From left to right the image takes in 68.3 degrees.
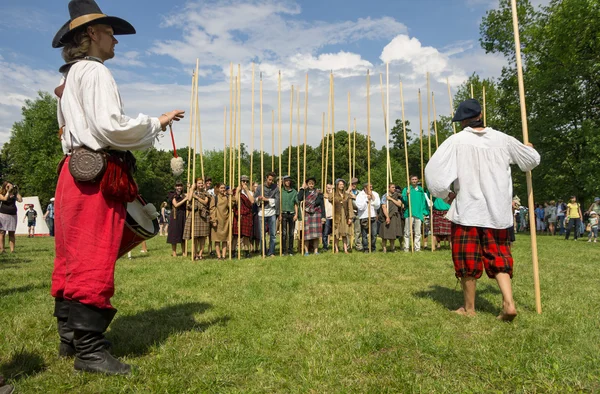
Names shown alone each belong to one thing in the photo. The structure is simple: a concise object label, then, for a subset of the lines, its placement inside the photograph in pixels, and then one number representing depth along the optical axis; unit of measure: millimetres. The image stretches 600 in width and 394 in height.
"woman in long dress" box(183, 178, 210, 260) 10211
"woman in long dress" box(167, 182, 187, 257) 10805
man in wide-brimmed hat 2770
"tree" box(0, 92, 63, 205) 37562
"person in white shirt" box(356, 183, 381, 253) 11617
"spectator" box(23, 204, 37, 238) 21562
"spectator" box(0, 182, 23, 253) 10680
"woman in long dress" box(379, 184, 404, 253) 11391
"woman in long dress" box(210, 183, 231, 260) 10375
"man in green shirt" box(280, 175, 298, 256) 10969
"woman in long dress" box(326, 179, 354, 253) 11328
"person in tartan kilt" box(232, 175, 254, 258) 10472
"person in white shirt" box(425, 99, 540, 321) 4266
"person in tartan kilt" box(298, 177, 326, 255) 10938
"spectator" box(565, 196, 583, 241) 17078
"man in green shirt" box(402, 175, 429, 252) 11266
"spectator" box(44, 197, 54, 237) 20641
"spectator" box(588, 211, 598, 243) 15977
